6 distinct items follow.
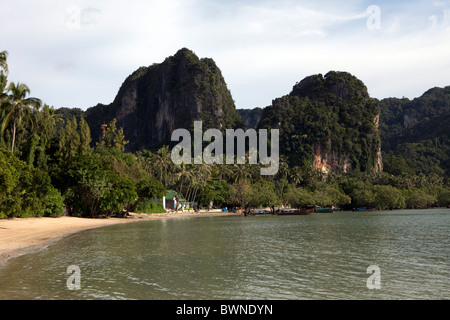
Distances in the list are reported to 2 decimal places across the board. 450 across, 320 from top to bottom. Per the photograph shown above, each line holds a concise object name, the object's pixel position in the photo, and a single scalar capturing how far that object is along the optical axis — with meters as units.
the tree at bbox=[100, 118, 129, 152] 92.62
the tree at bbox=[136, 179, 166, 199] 66.31
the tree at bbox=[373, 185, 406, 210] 117.50
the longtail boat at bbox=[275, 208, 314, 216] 93.50
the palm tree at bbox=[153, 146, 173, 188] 98.56
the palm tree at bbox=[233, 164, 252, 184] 107.19
